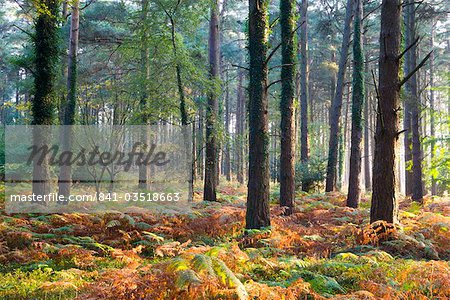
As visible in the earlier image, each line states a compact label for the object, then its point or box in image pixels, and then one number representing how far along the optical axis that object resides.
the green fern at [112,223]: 8.33
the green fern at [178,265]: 3.77
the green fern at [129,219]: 8.74
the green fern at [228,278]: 3.43
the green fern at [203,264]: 3.71
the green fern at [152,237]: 7.36
